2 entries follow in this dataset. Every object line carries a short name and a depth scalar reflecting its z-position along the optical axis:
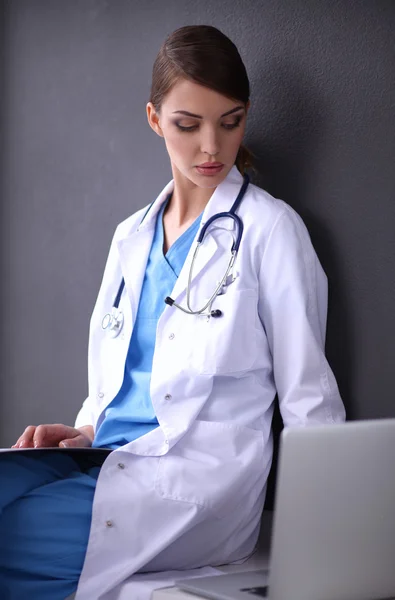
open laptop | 1.45
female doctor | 1.74
